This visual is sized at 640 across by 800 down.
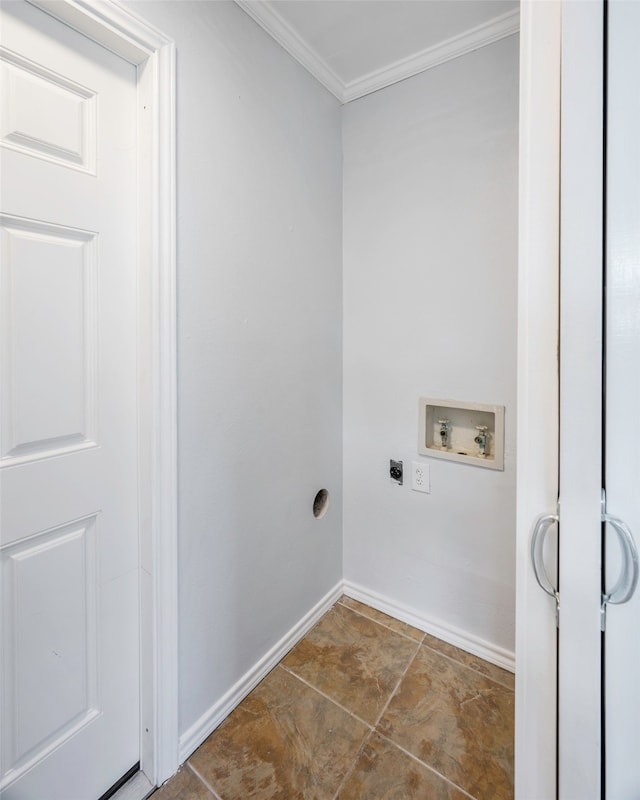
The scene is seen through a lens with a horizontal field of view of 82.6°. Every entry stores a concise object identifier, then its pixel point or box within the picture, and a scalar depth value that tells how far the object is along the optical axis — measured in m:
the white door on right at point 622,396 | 0.58
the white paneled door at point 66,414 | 0.85
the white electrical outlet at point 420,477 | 1.65
